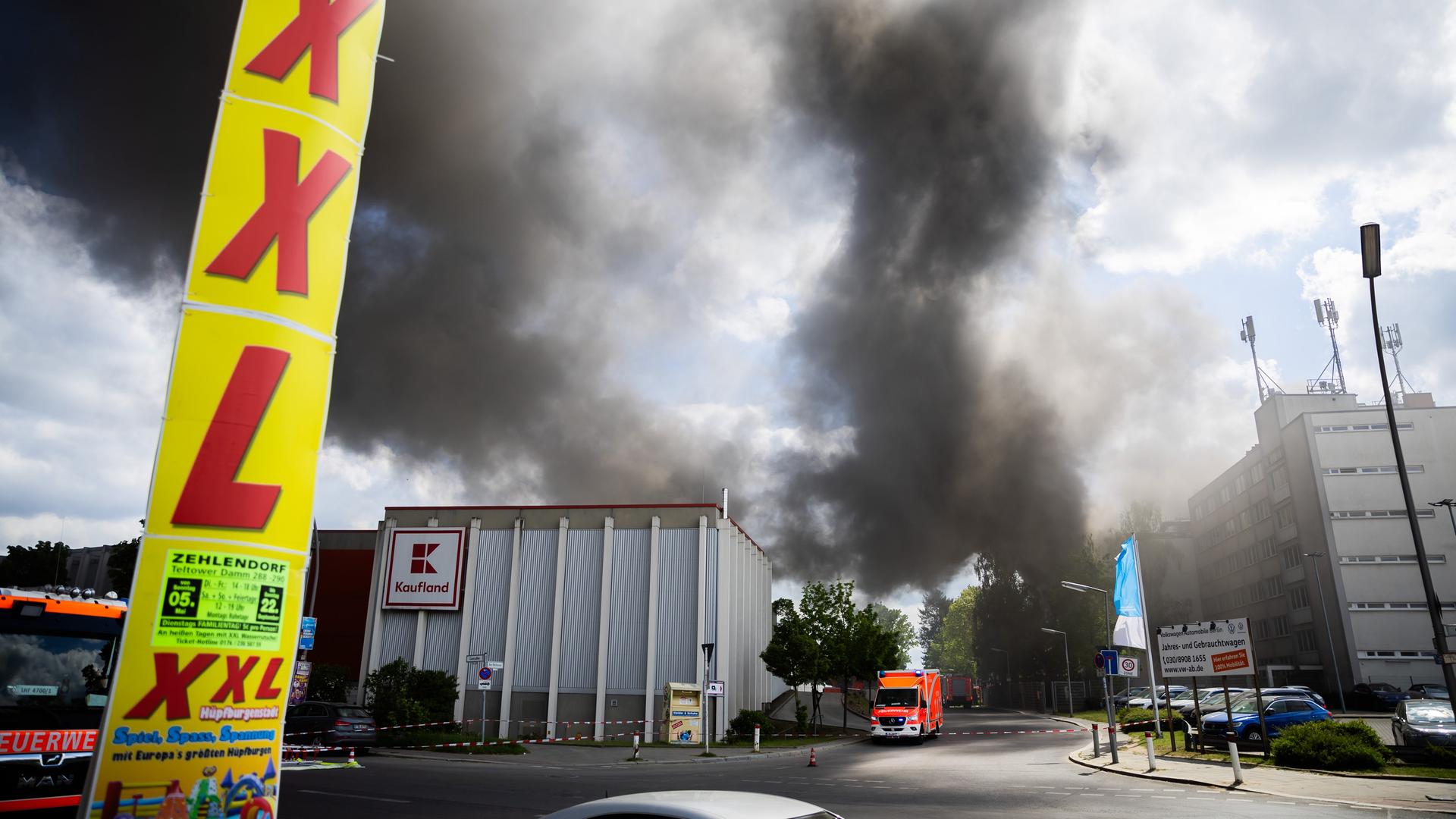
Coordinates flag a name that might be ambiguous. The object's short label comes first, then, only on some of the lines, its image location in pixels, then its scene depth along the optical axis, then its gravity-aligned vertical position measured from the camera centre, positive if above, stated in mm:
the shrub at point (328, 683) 37781 -1880
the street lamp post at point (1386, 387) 15898 +5045
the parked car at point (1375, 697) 46719 -2897
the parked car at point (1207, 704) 33125 -2458
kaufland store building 39125 +1687
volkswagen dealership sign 24688 -142
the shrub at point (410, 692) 34594 -2110
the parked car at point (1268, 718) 25766 -2269
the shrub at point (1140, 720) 33094 -3444
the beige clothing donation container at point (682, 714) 35094 -2950
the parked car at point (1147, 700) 47781 -3161
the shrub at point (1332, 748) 19016 -2363
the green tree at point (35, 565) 76812 +6799
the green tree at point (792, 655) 44406 -651
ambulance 35094 -2662
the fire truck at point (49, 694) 8469 -557
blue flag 26891 +1371
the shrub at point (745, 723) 40344 -3762
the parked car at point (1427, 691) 36844 -2013
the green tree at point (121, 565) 54438 +4898
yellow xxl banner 5078 +1200
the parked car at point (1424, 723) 20578 -1953
